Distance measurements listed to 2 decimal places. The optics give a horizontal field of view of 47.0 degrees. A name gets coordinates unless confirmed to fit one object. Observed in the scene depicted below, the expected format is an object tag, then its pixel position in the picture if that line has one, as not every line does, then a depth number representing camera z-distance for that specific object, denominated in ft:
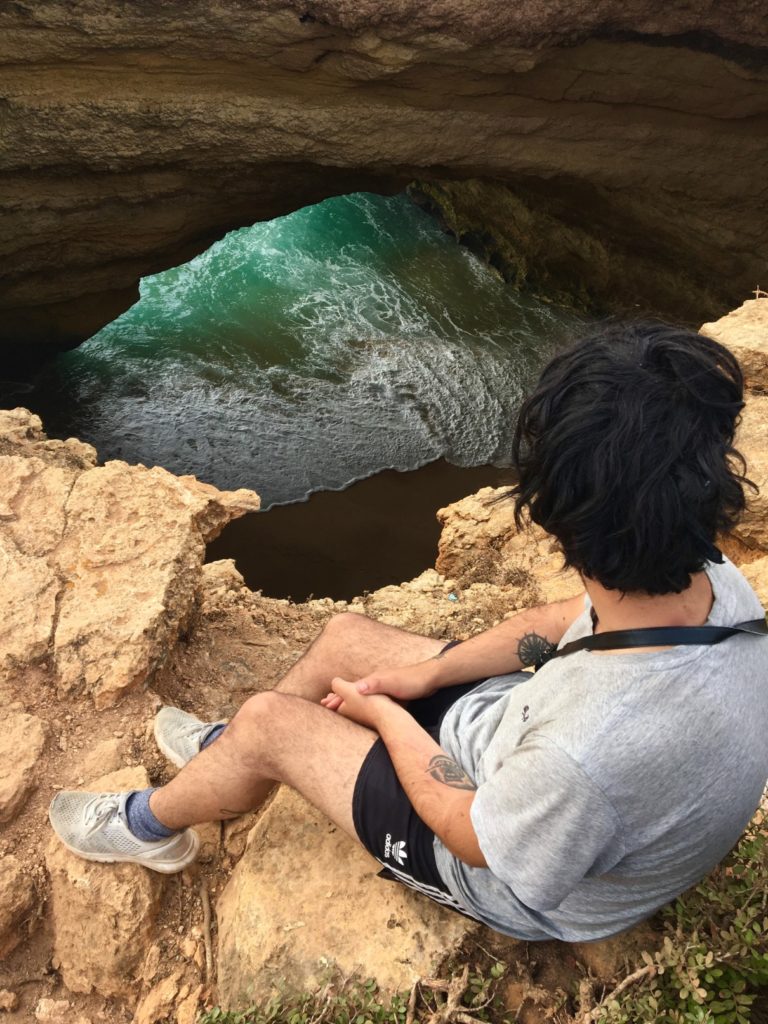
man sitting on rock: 4.17
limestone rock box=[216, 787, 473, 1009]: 6.00
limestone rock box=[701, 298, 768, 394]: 11.89
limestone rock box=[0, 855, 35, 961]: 6.81
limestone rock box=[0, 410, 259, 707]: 8.41
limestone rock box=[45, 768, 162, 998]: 6.65
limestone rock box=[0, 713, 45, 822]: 7.38
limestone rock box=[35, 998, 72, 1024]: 6.65
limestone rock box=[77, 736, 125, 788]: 7.69
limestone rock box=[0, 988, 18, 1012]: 6.63
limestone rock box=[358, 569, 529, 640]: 10.78
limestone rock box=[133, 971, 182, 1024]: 6.40
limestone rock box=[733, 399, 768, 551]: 10.36
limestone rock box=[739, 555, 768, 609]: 9.55
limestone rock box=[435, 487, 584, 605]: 11.62
